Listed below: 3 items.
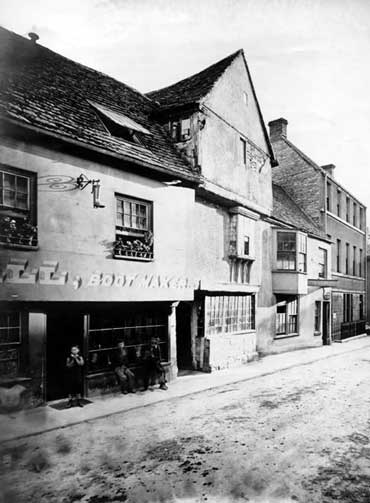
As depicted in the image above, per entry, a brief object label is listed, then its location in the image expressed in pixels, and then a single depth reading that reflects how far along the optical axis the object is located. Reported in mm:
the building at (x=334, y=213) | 25078
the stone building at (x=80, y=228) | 8555
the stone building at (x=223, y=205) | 14078
